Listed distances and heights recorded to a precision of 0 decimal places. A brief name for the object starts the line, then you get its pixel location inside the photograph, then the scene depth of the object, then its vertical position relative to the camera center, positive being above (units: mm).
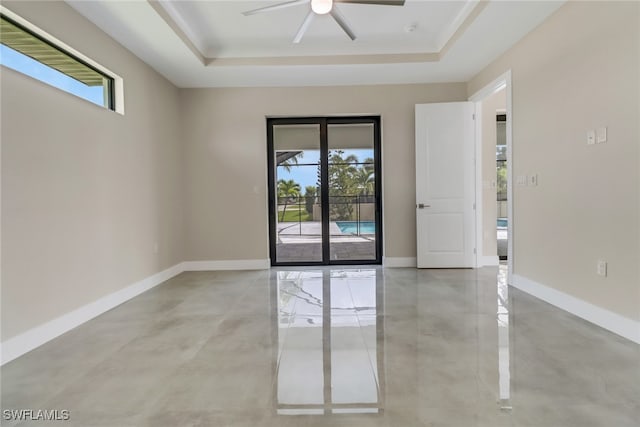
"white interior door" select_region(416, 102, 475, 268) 4809 +216
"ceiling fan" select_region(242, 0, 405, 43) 2773 +1590
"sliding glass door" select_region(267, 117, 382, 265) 5211 +354
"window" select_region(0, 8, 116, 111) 2342 +1137
